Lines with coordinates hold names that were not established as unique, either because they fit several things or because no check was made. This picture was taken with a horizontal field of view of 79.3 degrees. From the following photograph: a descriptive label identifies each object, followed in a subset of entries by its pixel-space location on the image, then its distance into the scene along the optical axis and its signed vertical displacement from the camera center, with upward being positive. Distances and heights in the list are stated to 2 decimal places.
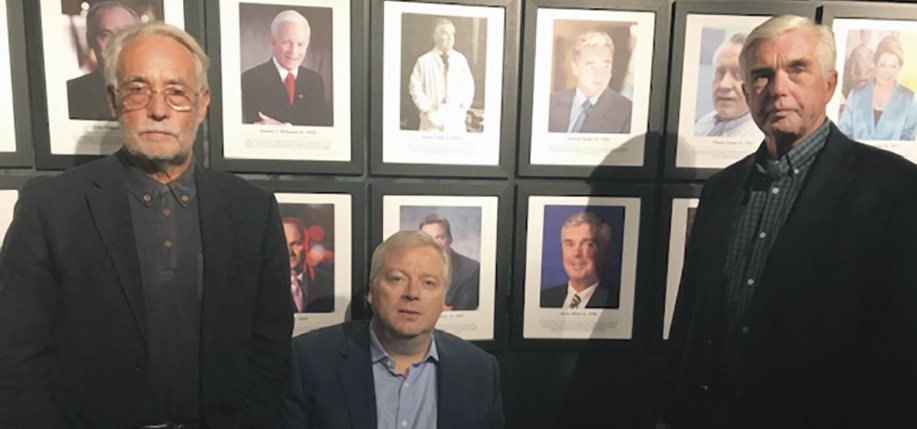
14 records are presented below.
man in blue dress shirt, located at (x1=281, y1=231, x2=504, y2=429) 1.59 -0.68
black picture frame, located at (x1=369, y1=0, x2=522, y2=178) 1.91 +0.09
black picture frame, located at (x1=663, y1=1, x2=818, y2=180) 1.97 +0.45
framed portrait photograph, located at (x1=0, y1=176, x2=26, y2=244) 1.85 -0.23
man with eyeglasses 1.33 -0.36
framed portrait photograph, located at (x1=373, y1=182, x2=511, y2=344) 2.00 -0.34
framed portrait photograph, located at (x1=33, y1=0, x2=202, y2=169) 1.81 +0.19
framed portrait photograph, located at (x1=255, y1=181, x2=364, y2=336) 1.96 -0.40
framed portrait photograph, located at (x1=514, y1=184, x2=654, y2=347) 2.05 -0.44
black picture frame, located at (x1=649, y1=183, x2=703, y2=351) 2.06 -0.40
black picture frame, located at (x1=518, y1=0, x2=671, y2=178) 1.94 +0.17
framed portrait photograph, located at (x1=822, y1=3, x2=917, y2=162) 2.00 +0.28
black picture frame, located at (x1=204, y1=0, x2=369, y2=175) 1.86 +0.08
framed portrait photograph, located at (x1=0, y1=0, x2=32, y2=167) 1.79 +0.12
